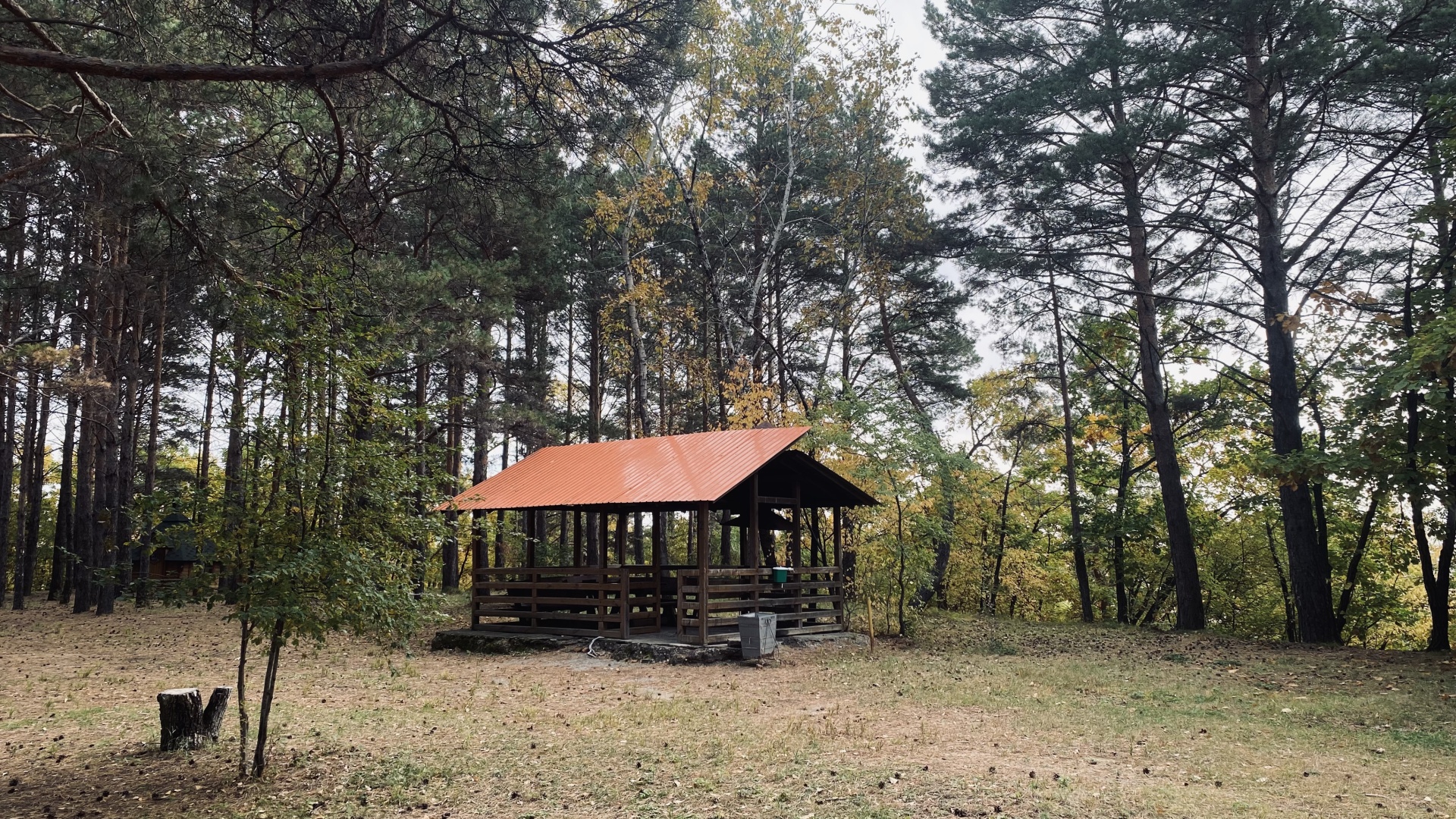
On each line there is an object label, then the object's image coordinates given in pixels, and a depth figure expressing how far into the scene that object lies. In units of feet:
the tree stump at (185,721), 23.12
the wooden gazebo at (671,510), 47.65
